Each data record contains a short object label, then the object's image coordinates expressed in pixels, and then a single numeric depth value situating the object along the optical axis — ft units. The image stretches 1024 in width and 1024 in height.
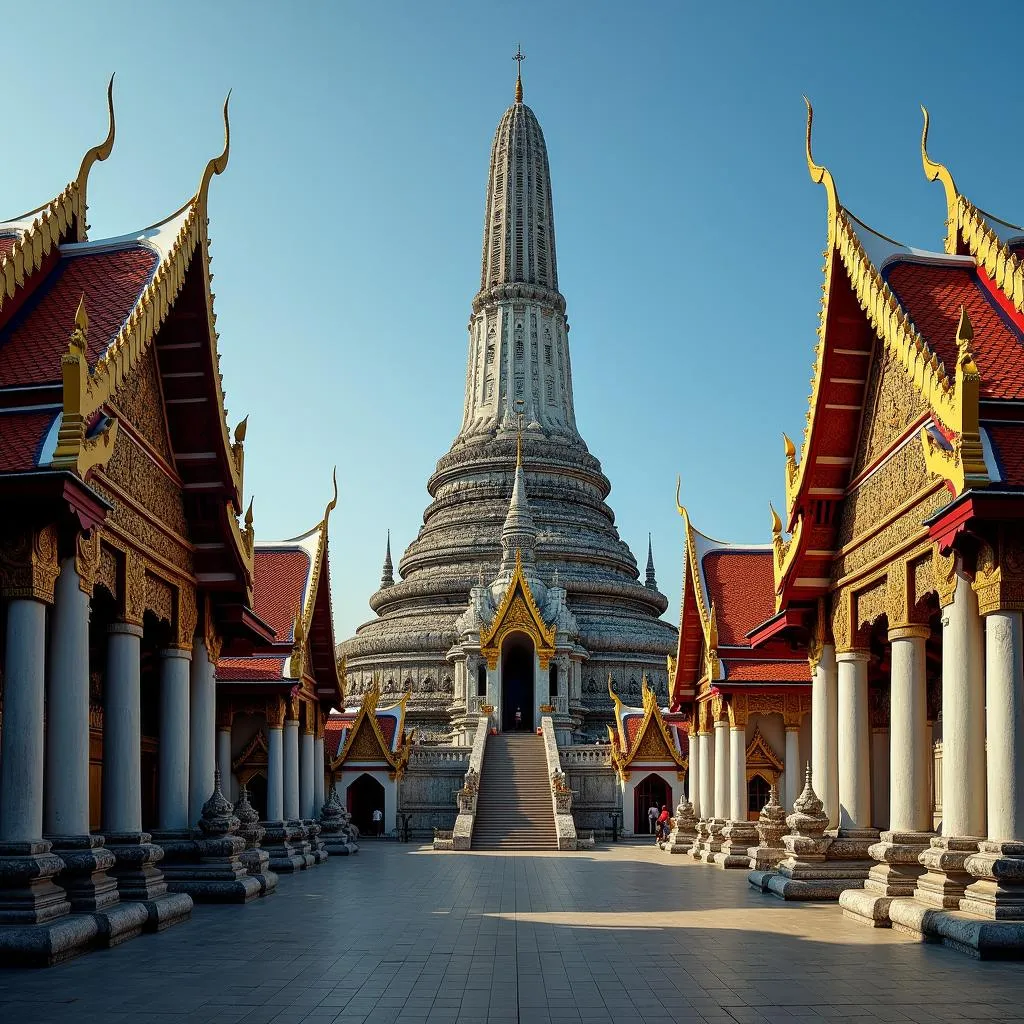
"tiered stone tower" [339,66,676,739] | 158.92
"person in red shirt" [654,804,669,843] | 105.40
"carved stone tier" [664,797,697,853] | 95.91
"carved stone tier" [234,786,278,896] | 60.34
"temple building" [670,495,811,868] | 82.94
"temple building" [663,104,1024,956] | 38.19
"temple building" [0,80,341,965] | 37.11
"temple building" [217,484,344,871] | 80.89
